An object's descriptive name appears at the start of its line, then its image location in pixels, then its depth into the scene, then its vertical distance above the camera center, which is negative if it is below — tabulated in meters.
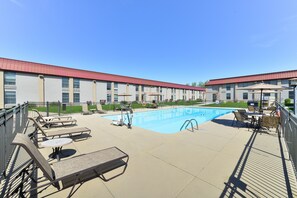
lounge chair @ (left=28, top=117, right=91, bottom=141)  4.60 -1.39
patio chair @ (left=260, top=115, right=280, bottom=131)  5.91 -1.10
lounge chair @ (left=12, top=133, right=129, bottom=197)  1.97 -1.37
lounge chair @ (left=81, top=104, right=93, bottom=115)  12.74 -1.37
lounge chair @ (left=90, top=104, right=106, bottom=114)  14.36 -1.37
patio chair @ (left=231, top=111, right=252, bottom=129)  7.06 -1.07
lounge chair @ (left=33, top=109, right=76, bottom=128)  7.08 -1.48
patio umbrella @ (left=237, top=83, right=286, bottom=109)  6.86 +0.65
